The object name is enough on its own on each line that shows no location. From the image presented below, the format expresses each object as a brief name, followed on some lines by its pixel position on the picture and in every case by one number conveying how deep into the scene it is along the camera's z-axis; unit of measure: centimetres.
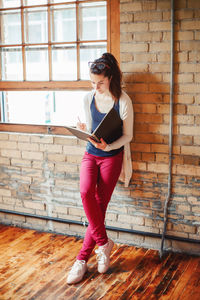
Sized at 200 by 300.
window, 326
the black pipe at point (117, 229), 321
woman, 286
